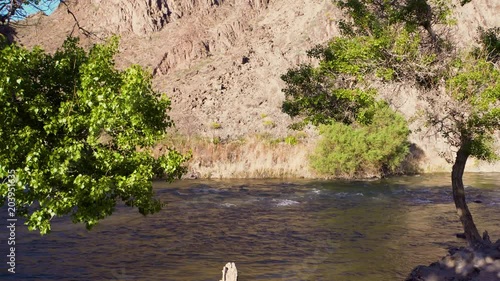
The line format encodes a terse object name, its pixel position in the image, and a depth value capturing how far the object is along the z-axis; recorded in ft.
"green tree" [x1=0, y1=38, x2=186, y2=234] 29.27
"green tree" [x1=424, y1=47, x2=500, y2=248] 50.19
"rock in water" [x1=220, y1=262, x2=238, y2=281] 38.70
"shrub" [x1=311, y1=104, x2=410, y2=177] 151.33
